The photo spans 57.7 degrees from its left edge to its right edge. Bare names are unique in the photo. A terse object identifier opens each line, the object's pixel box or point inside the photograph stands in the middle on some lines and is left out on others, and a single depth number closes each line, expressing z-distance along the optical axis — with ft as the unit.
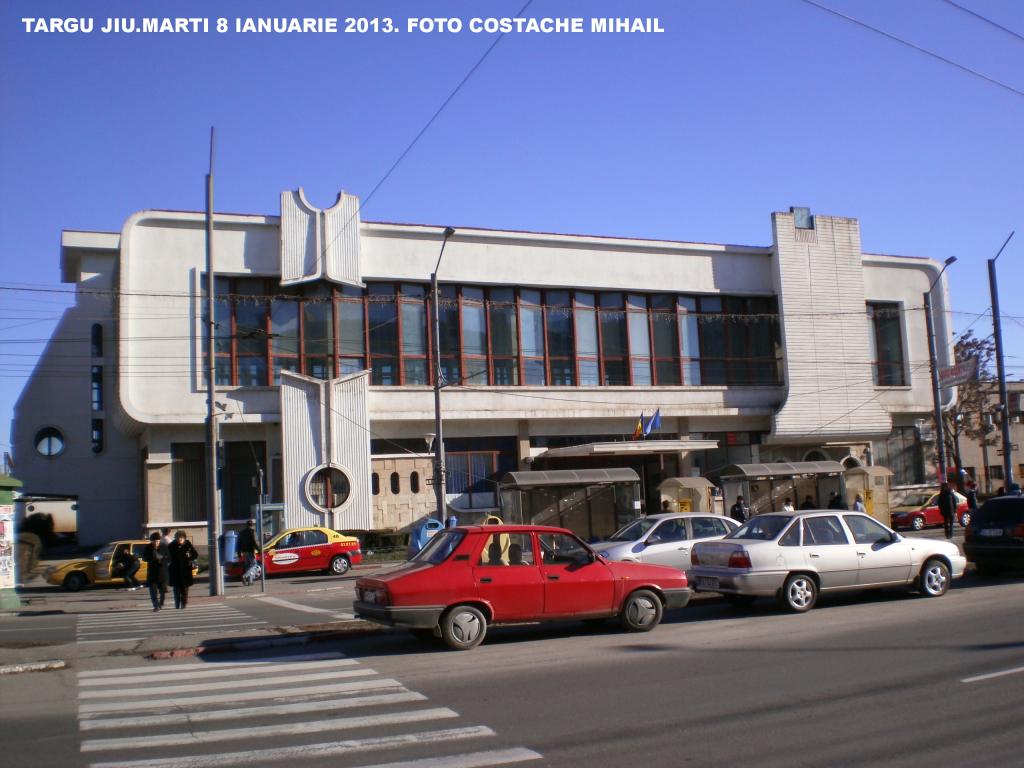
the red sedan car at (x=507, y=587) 37.42
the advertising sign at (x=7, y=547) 67.21
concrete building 114.11
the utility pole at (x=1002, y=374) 96.94
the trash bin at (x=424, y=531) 93.91
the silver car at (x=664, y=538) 55.52
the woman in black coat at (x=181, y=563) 62.39
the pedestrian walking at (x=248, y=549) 86.69
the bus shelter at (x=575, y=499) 106.22
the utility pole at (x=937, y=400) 108.78
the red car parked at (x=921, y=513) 119.71
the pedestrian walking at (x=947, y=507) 88.79
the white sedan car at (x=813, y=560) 45.57
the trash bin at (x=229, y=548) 91.56
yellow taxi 88.02
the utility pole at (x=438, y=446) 94.02
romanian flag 126.41
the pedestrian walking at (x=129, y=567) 86.89
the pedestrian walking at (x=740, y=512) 105.50
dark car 55.42
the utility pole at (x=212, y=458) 74.13
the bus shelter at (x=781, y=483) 115.24
